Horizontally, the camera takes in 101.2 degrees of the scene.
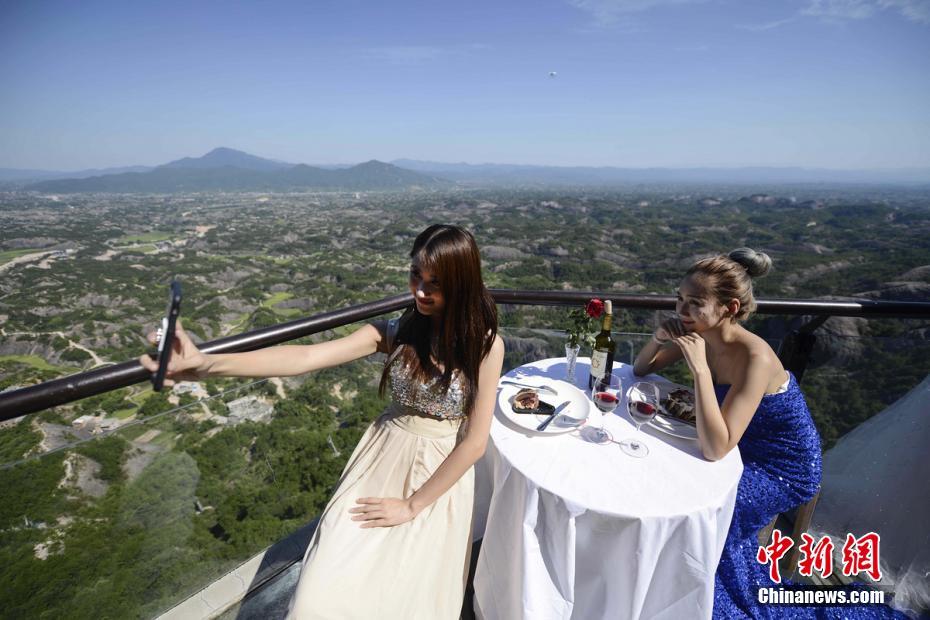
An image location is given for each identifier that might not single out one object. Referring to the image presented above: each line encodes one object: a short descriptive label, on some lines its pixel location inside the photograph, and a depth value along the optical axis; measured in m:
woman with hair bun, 1.63
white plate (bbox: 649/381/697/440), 1.56
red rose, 1.82
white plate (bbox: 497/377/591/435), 1.56
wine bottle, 1.81
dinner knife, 1.55
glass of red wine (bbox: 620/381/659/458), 1.49
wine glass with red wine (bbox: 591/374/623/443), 1.56
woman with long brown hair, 1.23
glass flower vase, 1.97
